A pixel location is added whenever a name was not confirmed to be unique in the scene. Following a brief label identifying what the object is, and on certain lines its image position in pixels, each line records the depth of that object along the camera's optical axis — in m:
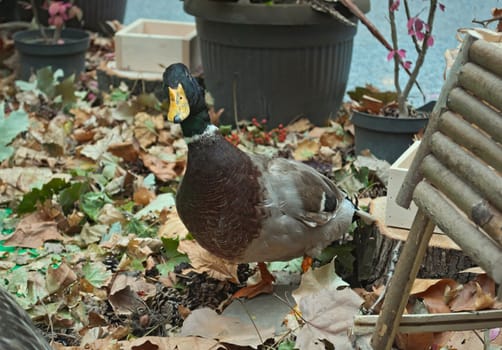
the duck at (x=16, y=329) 1.13
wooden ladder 1.25
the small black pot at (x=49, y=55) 4.33
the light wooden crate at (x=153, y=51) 4.20
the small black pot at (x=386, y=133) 3.18
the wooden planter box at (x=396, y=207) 2.23
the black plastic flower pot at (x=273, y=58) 3.49
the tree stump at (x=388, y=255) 2.18
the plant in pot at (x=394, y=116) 3.13
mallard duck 2.01
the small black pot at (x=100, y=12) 5.51
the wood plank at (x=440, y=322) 1.53
